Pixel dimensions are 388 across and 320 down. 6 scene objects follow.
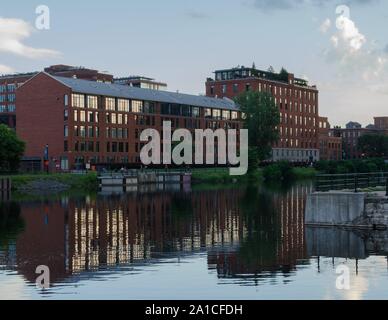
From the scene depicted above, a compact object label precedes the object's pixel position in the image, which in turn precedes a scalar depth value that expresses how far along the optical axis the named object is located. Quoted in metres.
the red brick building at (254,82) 199.88
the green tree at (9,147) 114.38
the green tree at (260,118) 166.62
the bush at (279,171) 149.38
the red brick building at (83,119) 141.00
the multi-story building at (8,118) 173.12
